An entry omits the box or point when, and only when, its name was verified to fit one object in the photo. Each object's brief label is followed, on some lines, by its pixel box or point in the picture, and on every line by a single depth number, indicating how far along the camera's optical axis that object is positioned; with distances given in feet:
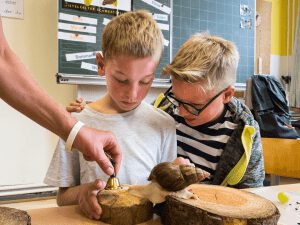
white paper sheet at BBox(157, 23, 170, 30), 8.96
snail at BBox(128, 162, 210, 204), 2.39
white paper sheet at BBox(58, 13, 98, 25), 7.71
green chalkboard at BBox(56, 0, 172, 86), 7.73
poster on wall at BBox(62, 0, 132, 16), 7.75
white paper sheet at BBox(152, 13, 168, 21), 8.85
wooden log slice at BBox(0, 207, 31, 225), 2.00
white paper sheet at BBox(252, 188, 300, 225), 2.79
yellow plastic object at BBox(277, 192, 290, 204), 3.24
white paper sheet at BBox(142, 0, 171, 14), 8.75
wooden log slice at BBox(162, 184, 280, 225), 2.22
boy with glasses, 3.90
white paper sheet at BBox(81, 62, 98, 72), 7.96
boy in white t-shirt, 3.33
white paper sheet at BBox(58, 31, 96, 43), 7.74
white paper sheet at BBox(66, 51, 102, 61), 7.80
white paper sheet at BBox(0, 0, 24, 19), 7.95
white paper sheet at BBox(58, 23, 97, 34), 7.72
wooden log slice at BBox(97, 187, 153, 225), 2.48
